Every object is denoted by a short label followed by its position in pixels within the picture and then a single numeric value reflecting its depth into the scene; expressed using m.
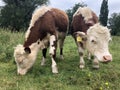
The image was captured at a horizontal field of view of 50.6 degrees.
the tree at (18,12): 20.49
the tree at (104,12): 20.01
